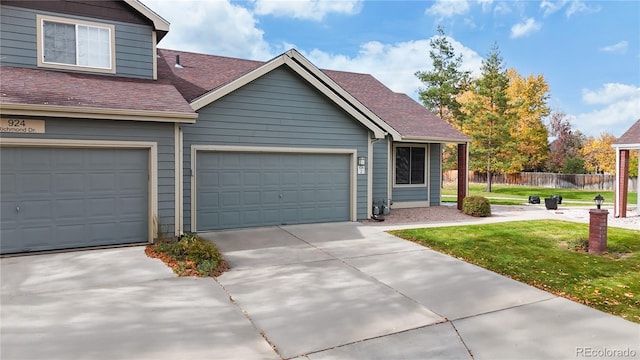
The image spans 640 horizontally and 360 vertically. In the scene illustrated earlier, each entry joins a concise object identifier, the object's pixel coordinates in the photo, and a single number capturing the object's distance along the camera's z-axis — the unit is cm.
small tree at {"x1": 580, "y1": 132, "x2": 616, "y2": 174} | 3366
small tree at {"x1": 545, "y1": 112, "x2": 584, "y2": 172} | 3956
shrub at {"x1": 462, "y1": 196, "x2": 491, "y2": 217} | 1375
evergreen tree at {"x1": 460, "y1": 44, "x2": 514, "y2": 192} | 2938
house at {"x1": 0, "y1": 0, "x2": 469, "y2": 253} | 758
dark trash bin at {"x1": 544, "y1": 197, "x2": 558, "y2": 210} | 1662
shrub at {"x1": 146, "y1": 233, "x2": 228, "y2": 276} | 661
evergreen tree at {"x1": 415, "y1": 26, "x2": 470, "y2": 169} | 3231
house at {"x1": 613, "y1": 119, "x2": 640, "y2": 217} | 1377
